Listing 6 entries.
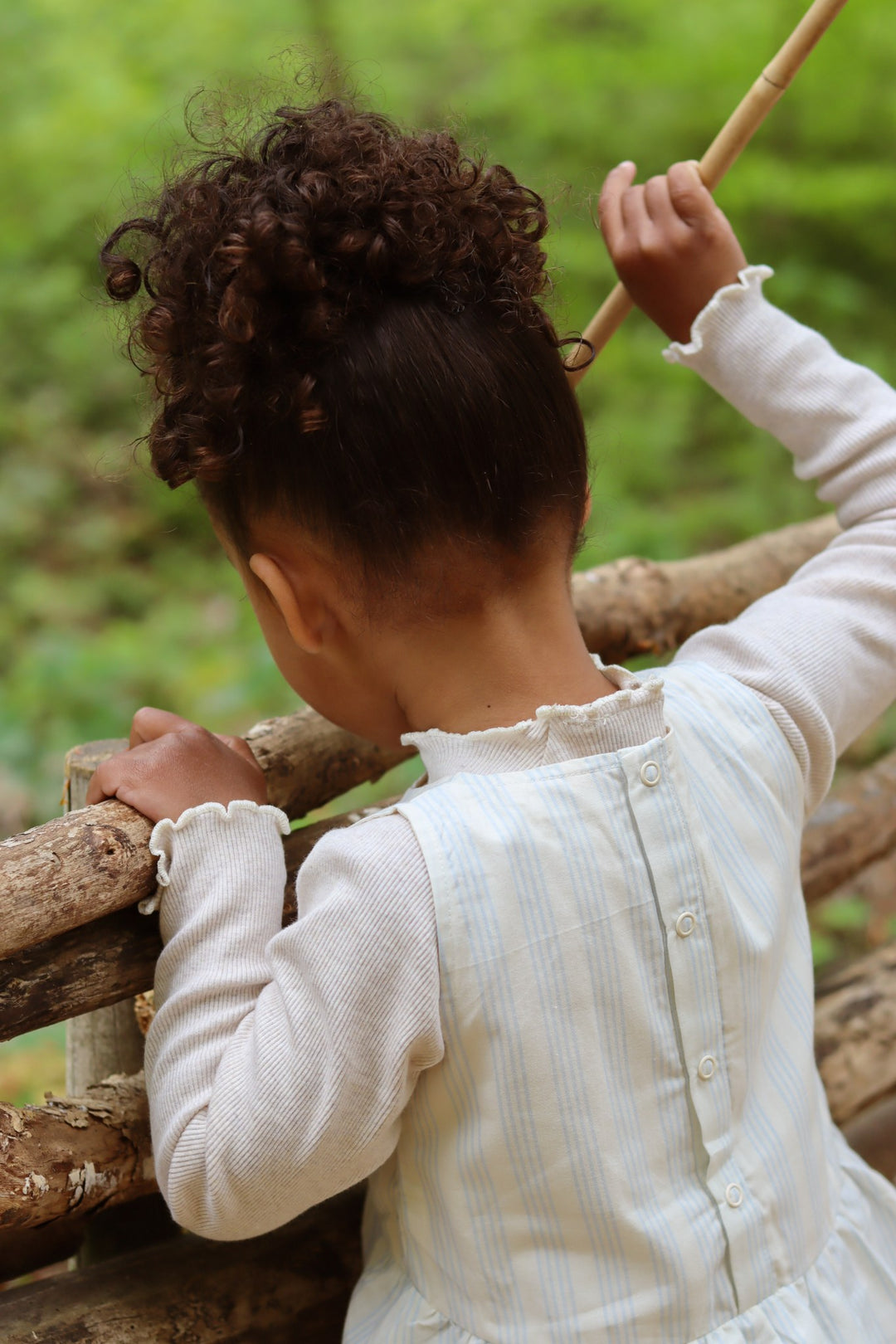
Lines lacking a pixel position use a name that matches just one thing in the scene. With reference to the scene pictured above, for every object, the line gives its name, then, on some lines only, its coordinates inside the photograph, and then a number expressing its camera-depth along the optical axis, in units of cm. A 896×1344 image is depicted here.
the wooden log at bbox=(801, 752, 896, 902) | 164
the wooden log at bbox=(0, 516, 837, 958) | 116
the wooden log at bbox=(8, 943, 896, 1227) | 119
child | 115
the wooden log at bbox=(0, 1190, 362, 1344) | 123
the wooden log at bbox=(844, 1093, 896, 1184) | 158
